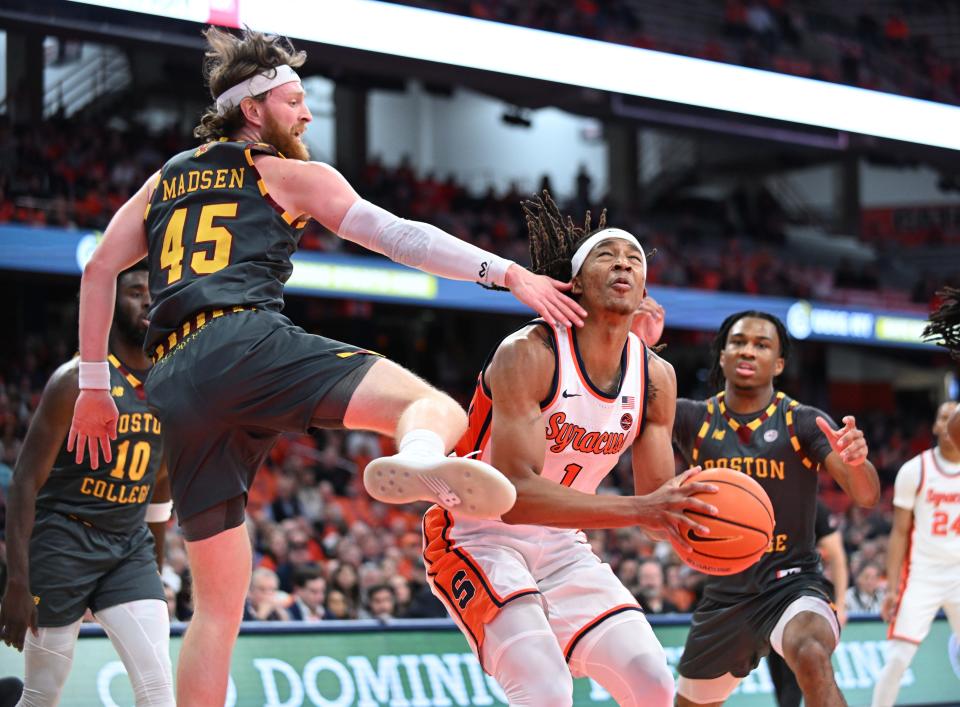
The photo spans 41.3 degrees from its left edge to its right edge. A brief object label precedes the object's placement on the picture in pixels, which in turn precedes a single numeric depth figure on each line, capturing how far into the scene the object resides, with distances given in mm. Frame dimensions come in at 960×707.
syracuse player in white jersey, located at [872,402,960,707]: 8633
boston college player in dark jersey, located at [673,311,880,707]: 6176
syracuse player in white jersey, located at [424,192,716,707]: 4555
